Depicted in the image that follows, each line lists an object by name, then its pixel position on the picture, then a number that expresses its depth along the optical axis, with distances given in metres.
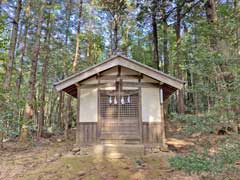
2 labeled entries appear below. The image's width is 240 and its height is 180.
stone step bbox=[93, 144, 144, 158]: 8.03
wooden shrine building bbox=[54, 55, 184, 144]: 8.33
